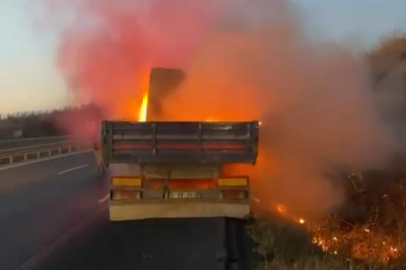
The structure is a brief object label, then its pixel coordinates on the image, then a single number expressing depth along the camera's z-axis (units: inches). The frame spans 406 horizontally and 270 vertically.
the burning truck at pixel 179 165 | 520.7
